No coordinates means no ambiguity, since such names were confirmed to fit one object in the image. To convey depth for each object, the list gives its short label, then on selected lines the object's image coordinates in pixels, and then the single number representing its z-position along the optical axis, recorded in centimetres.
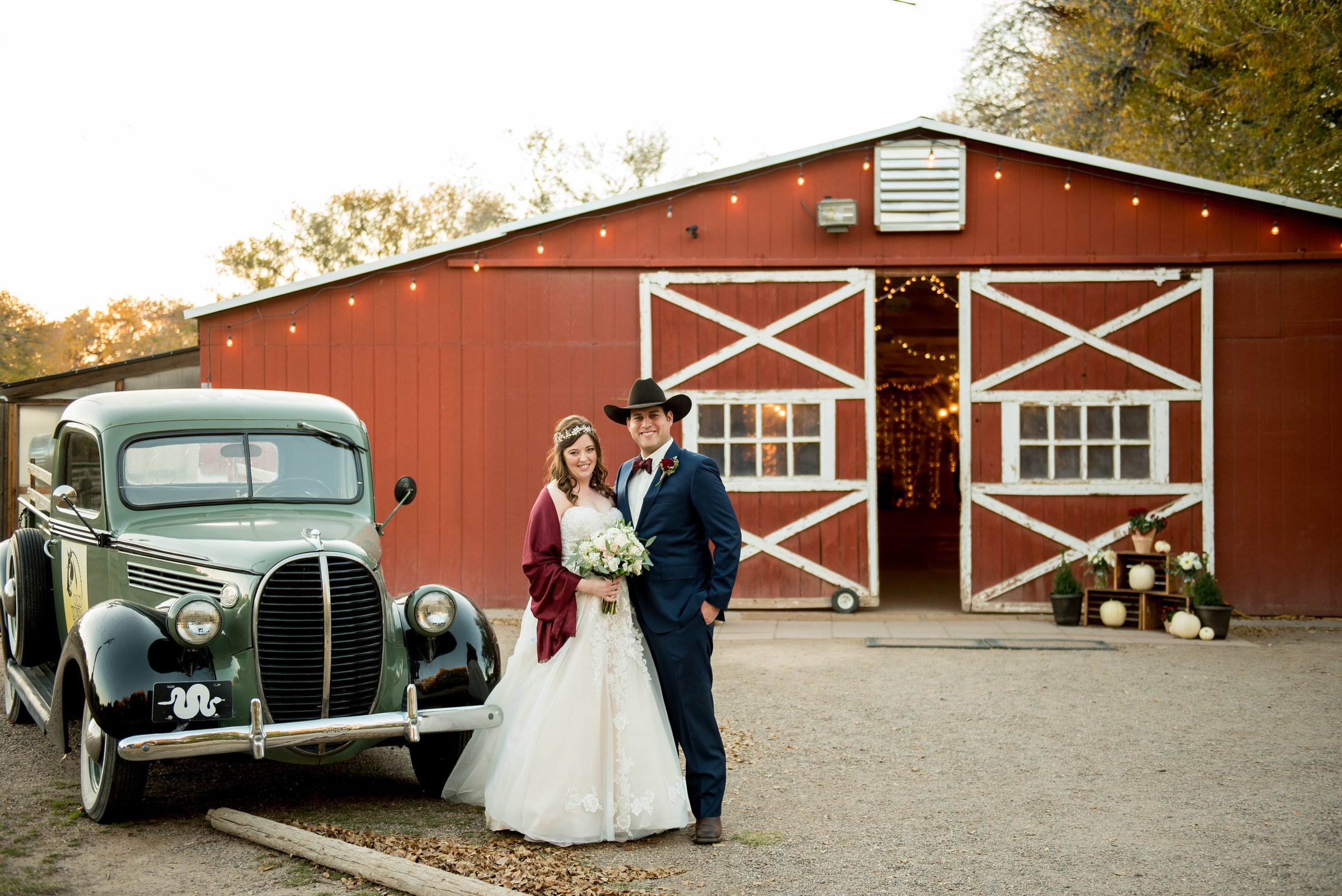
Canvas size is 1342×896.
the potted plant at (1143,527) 972
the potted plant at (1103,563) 979
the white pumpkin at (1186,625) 925
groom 438
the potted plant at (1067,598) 988
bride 428
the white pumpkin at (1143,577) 969
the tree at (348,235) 3153
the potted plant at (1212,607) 924
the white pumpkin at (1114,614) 980
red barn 1023
